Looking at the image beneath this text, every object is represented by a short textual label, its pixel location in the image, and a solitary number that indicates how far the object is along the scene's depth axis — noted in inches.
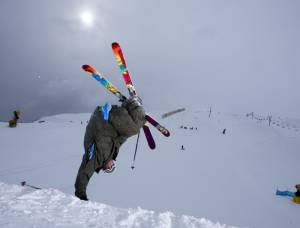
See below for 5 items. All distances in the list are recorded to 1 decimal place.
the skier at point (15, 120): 1355.8
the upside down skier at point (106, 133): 271.9
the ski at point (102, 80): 311.0
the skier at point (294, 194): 738.2
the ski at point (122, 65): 322.0
